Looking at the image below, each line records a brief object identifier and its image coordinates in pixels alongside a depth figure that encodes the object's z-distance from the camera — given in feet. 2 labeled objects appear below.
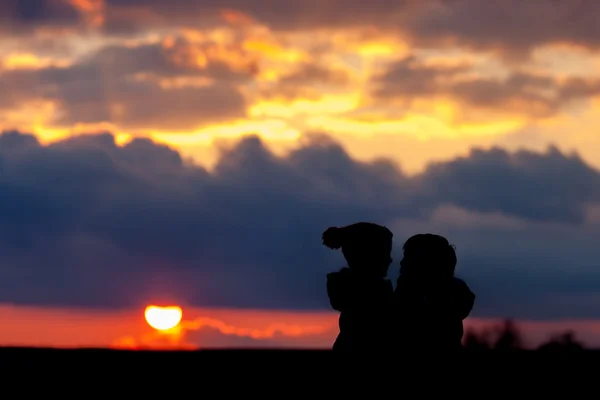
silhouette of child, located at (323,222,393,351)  66.08
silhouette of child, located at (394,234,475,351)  65.10
